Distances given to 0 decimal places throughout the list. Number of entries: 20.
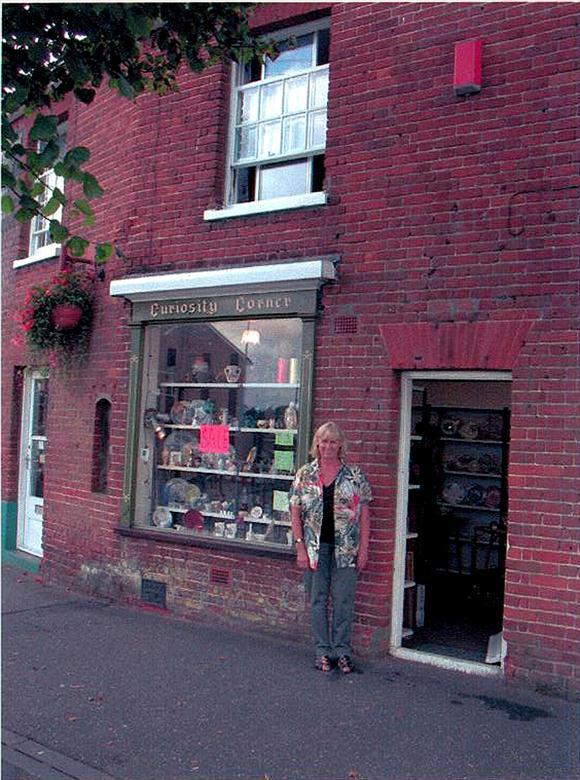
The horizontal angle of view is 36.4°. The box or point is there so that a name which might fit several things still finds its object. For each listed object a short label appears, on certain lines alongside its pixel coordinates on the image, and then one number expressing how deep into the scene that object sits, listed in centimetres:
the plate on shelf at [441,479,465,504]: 961
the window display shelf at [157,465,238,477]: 841
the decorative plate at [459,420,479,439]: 934
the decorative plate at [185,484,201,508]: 869
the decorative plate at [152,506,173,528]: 879
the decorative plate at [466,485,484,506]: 950
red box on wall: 665
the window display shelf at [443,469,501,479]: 936
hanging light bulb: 811
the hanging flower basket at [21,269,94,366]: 952
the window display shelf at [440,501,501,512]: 936
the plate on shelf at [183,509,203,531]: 857
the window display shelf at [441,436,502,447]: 923
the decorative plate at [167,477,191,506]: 880
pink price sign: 841
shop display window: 793
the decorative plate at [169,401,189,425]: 883
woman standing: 663
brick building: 631
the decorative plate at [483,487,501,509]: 934
